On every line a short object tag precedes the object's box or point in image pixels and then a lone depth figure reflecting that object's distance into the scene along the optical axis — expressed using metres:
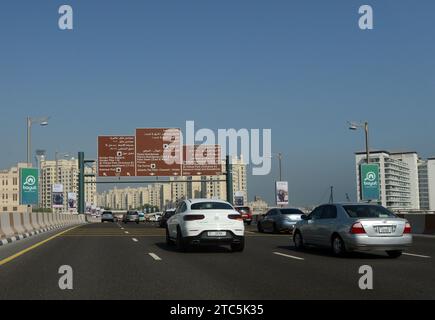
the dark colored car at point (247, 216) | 45.41
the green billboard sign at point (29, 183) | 40.16
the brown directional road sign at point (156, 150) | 50.06
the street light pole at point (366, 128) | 42.66
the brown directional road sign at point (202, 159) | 51.25
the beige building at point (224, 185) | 110.94
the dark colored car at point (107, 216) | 65.12
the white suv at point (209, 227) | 15.77
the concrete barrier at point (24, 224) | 22.67
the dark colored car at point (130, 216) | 57.69
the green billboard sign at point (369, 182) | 39.41
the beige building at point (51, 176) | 146.62
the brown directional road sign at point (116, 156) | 50.28
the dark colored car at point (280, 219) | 26.95
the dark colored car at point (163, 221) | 34.85
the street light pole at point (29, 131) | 43.47
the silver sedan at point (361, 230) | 13.77
